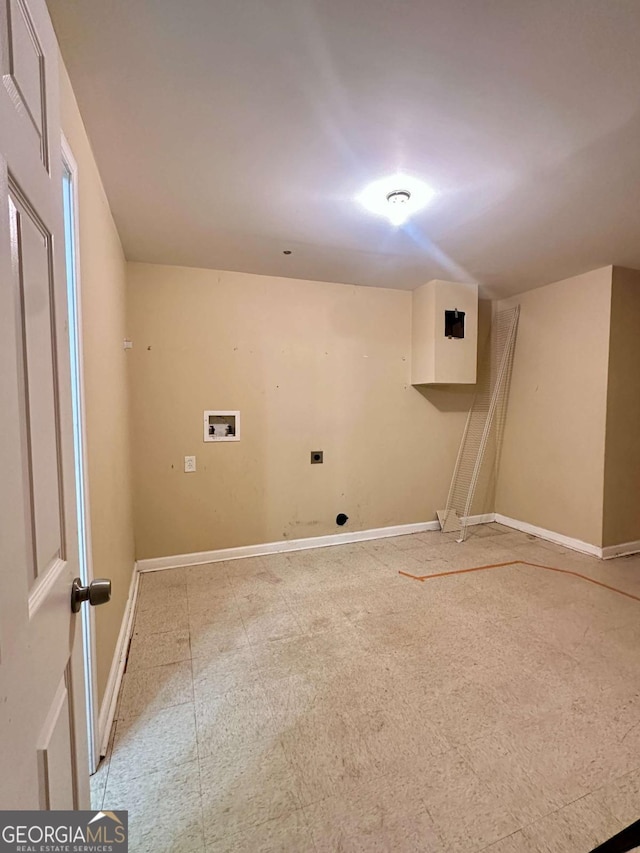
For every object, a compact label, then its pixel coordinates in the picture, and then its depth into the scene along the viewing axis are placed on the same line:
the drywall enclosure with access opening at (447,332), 3.44
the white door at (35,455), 0.51
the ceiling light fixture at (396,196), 1.88
